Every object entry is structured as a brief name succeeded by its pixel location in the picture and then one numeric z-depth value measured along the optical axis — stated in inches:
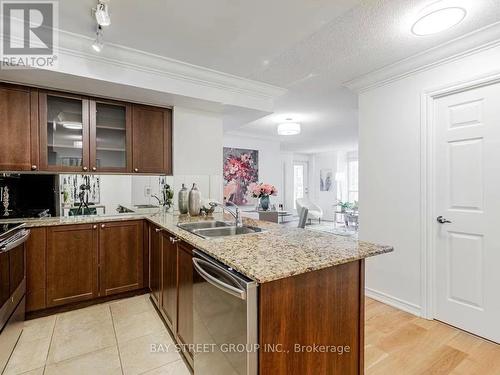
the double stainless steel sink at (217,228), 85.1
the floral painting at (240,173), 247.0
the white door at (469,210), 81.3
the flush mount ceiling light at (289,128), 183.5
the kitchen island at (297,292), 44.0
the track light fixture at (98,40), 75.0
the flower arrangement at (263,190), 186.4
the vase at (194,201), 111.3
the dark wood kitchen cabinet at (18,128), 92.9
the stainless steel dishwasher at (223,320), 42.5
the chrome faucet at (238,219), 87.4
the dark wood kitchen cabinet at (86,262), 94.2
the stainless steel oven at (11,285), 68.4
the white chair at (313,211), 312.4
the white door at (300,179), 366.3
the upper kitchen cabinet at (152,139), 118.0
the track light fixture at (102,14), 61.6
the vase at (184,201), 116.8
